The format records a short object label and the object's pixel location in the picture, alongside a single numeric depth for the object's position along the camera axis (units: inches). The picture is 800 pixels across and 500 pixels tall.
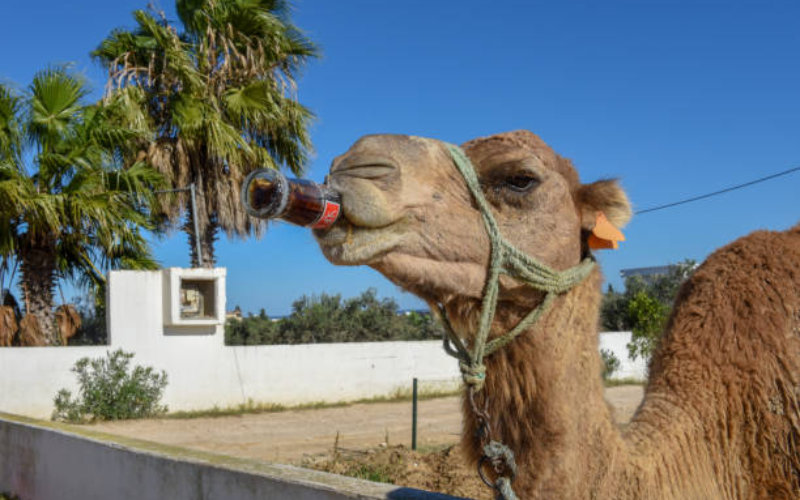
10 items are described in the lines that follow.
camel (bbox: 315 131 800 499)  91.5
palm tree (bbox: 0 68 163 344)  520.1
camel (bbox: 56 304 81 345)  583.2
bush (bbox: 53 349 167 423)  534.3
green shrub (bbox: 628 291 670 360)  741.3
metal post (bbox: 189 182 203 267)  605.9
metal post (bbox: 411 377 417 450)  407.2
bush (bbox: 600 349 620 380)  810.2
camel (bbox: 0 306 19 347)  541.0
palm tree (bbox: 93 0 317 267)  633.6
